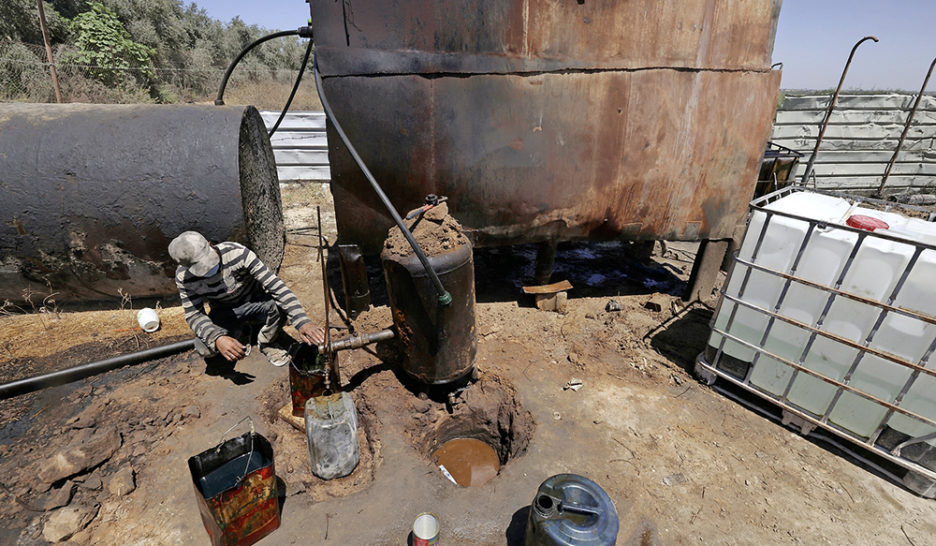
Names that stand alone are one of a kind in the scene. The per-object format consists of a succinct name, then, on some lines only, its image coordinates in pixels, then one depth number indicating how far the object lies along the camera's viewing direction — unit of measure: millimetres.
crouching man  3494
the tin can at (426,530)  2518
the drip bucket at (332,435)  3027
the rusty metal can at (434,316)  3453
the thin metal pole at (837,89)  6259
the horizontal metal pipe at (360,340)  3517
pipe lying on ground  3783
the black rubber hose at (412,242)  3090
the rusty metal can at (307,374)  3447
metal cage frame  3029
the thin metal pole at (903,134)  8247
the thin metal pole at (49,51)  8555
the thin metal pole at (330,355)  3395
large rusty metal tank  4258
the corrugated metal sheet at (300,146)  10195
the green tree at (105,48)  13586
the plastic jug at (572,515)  2277
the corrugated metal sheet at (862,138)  10383
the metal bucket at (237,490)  2492
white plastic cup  4758
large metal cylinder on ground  4438
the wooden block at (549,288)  5643
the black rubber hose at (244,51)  4632
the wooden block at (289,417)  3564
